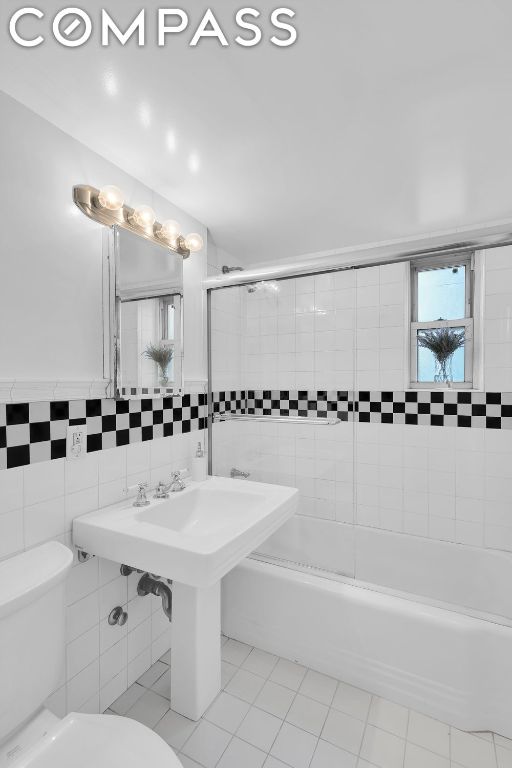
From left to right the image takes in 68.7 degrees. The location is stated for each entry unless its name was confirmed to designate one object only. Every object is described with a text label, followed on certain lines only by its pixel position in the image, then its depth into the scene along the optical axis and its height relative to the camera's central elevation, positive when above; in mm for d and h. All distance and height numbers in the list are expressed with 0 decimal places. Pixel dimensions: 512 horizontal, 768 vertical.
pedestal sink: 1154 -551
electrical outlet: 1346 -211
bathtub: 1390 -1036
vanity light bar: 1401 +693
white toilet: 883 -849
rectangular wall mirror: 1521 +300
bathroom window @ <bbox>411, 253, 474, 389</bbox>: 2277 +379
